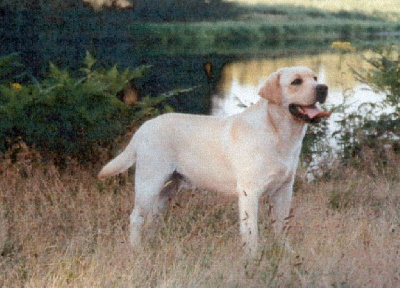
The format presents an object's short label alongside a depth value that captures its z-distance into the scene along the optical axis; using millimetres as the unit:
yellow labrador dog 10031
